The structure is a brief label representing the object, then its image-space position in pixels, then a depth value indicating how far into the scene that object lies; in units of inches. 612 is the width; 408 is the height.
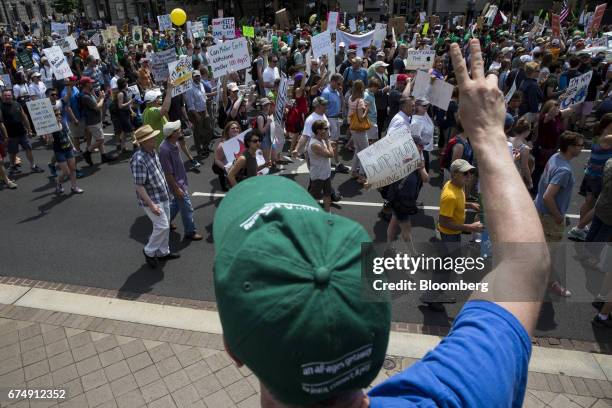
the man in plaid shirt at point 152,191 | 216.5
